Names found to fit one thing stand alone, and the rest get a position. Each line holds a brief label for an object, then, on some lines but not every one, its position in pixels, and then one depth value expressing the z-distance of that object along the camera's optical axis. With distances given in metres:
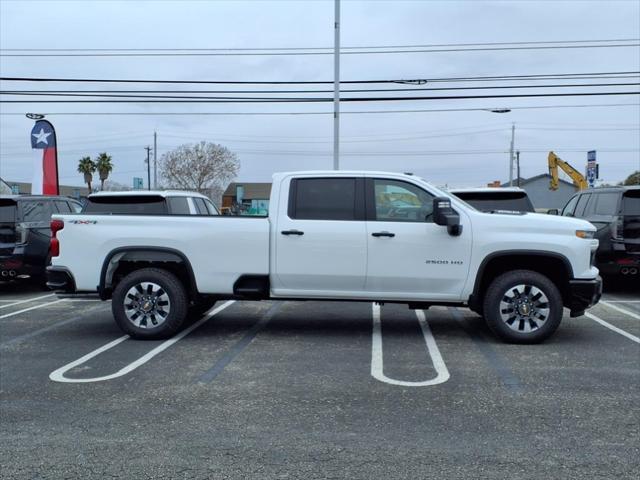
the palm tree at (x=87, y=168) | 67.25
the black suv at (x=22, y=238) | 10.90
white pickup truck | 6.87
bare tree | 57.91
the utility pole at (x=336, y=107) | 19.66
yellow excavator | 28.38
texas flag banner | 22.22
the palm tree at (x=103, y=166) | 66.44
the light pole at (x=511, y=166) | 50.56
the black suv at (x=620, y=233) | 10.07
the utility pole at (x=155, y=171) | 56.22
